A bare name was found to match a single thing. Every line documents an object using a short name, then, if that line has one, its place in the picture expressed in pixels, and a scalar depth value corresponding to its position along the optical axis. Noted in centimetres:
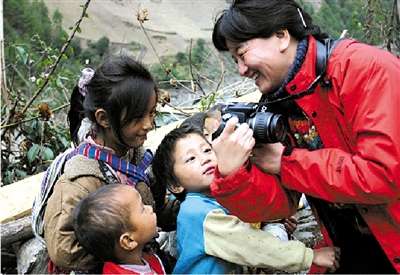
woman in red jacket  144
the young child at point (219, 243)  202
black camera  156
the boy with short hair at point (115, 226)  194
